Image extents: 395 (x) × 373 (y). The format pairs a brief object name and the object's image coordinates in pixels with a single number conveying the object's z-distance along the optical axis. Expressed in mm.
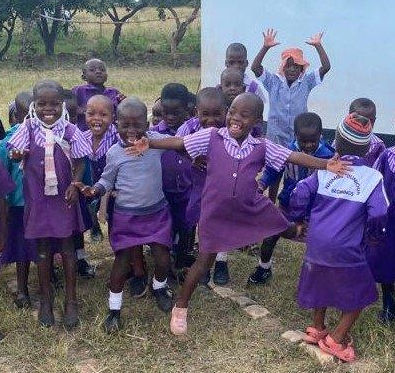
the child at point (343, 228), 2873
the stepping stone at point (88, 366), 2975
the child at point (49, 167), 3150
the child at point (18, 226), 3455
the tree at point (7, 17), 17656
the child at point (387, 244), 3217
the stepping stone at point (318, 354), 3004
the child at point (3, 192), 3160
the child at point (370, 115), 3566
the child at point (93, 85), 4730
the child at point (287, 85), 4661
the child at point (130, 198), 3281
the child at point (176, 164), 3682
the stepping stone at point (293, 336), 3217
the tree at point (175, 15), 17297
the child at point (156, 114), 4267
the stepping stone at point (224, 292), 3785
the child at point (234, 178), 3086
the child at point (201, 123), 3422
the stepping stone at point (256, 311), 3509
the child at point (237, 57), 4762
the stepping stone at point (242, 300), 3659
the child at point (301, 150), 3494
